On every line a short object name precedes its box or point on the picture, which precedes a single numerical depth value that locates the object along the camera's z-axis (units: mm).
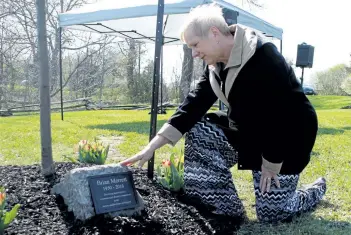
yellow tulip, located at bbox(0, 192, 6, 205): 1897
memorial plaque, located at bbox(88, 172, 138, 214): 2170
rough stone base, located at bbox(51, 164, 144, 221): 2123
